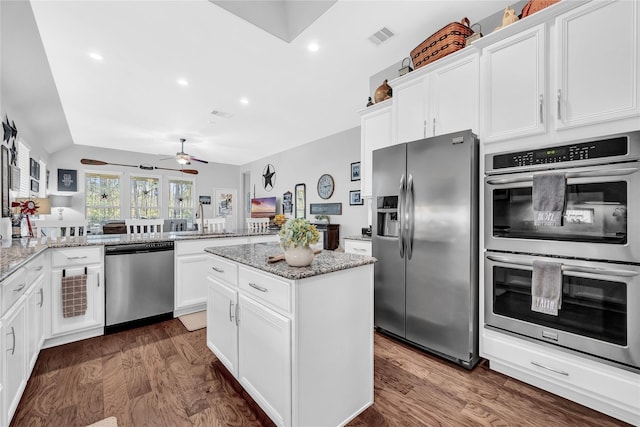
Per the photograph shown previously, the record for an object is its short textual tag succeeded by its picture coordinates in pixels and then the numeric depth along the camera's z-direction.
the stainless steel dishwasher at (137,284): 2.70
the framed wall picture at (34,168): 4.47
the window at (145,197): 7.88
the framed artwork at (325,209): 5.73
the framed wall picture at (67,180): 6.84
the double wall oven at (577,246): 1.50
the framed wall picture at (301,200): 6.70
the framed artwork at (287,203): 7.14
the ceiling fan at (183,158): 5.99
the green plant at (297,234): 1.49
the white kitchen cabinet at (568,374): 1.51
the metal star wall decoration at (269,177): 7.88
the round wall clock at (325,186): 5.94
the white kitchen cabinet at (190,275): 3.06
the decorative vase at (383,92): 3.01
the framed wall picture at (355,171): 5.34
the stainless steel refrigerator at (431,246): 2.05
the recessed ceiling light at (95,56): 3.07
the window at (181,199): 8.41
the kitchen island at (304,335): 1.35
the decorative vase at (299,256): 1.50
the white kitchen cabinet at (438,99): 2.15
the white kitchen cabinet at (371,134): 2.98
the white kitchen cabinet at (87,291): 2.41
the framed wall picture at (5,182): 3.00
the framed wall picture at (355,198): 5.27
